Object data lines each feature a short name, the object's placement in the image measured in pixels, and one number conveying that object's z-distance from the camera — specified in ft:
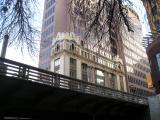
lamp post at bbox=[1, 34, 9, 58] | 17.69
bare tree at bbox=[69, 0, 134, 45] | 17.57
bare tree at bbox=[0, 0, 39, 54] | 15.79
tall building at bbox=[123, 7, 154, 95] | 284.82
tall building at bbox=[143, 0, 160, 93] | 103.04
